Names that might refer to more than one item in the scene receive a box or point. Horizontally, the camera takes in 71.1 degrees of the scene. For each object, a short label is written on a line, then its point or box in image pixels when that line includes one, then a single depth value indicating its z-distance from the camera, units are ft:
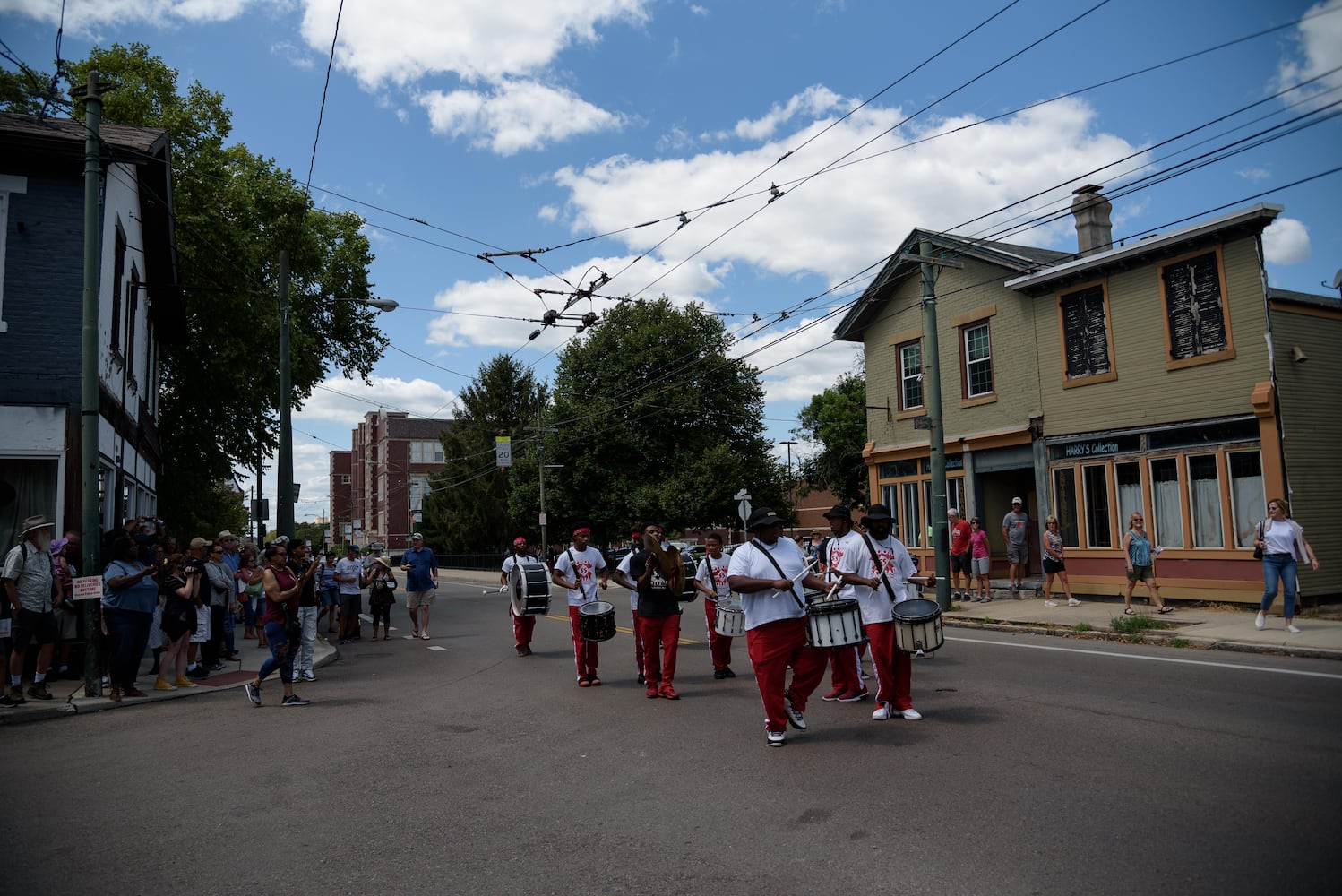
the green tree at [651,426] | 146.92
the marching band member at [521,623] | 47.06
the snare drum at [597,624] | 35.22
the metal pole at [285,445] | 62.54
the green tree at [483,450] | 213.46
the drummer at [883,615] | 26.96
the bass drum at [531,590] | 44.60
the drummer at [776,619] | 24.20
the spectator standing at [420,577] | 57.62
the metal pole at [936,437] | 59.26
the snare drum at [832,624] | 24.82
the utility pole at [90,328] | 36.81
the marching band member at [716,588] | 34.76
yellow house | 53.57
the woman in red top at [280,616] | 33.96
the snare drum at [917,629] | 25.77
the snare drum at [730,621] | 32.17
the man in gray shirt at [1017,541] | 64.03
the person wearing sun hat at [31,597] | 32.96
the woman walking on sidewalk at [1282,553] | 41.45
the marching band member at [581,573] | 36.14
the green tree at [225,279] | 83.87
